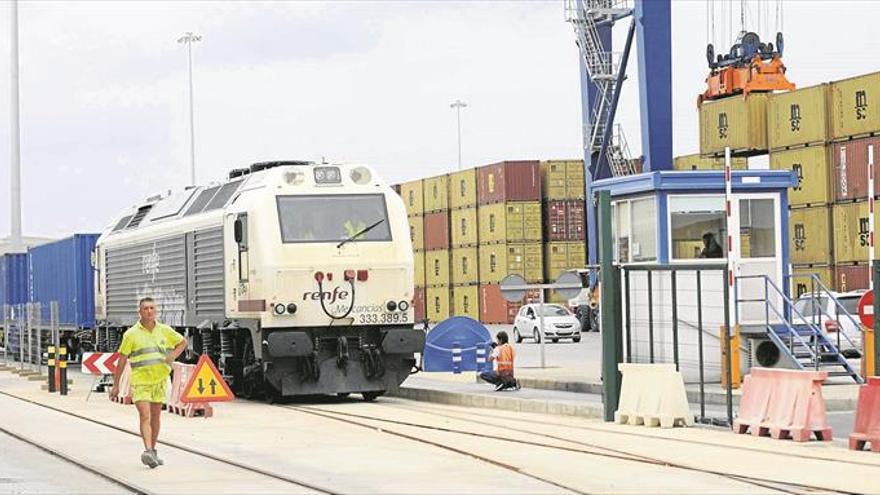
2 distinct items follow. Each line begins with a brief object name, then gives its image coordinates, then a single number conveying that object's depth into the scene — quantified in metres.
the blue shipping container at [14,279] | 51.12
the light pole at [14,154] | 52.38
